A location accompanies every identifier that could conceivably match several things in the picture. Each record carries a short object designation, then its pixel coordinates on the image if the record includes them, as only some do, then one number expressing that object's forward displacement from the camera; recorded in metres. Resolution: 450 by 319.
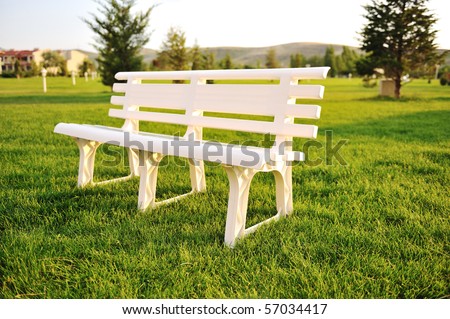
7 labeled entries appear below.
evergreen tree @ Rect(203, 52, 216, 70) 30.46
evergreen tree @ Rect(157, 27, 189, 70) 22.95
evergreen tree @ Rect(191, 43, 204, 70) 24.56
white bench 2.24
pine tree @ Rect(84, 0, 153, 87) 17.73
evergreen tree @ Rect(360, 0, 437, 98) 15.62
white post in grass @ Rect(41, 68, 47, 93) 16.80
